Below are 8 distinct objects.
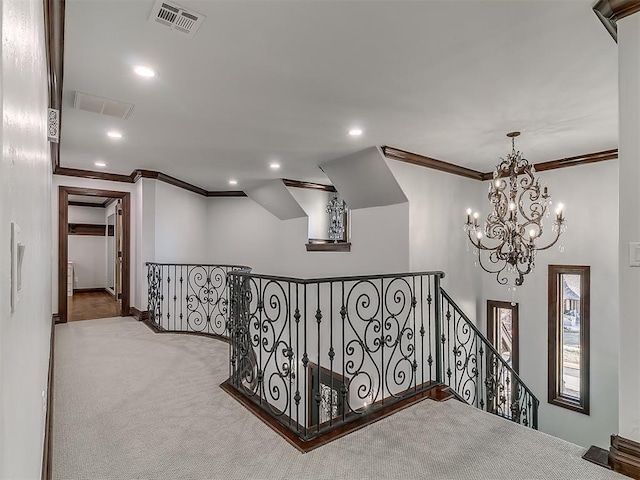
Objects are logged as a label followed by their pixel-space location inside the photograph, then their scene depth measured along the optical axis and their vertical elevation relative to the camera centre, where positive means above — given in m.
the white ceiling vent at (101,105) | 2.92 +1.13
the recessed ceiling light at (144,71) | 2.45 +1.16
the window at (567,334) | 4.85 -1.30
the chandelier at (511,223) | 3.57 +0.16
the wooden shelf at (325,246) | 5.41 -0.10
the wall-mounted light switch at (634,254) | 1.70 -0.07
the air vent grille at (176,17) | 1.87 +1.19
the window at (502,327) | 5.52 -1.36
